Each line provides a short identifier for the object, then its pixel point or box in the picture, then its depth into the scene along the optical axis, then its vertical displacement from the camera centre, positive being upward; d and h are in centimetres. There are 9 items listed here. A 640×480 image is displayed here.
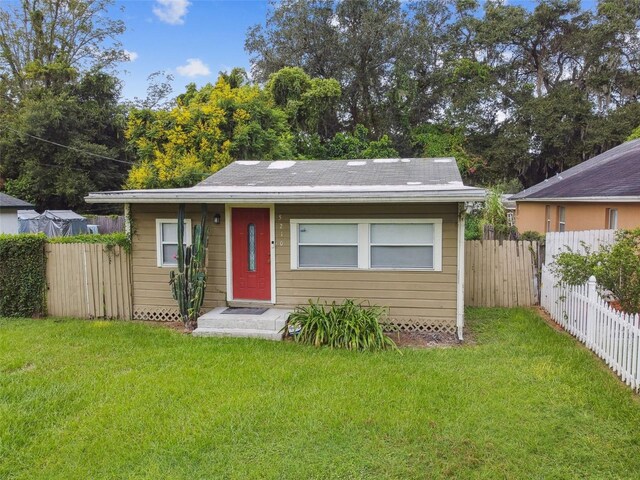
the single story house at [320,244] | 728 -40
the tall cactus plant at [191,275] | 759 -96
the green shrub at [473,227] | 1396 -23
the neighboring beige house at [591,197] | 966 +66
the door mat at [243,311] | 765 -162
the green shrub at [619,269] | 600 -70
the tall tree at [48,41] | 2780 +1243
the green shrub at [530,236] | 1200 -44
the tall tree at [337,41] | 2652 +1122
